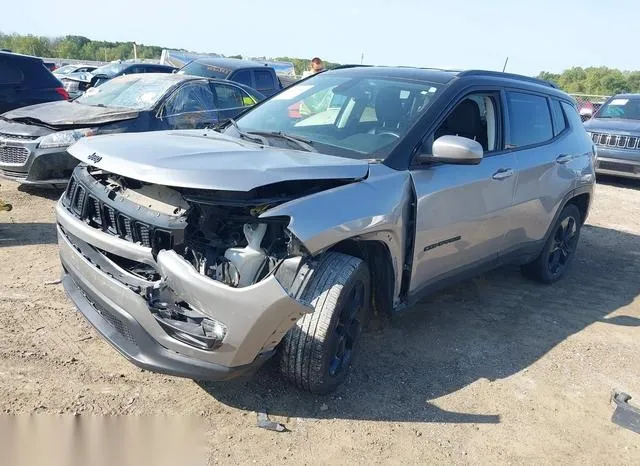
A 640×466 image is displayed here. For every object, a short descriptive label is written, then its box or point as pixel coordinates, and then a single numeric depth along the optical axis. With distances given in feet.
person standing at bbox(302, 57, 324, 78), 36.47
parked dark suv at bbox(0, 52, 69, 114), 27.27
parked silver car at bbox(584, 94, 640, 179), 36.45
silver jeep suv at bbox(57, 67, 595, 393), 8.73
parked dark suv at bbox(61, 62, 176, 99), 48.65
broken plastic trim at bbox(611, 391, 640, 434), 10.81
